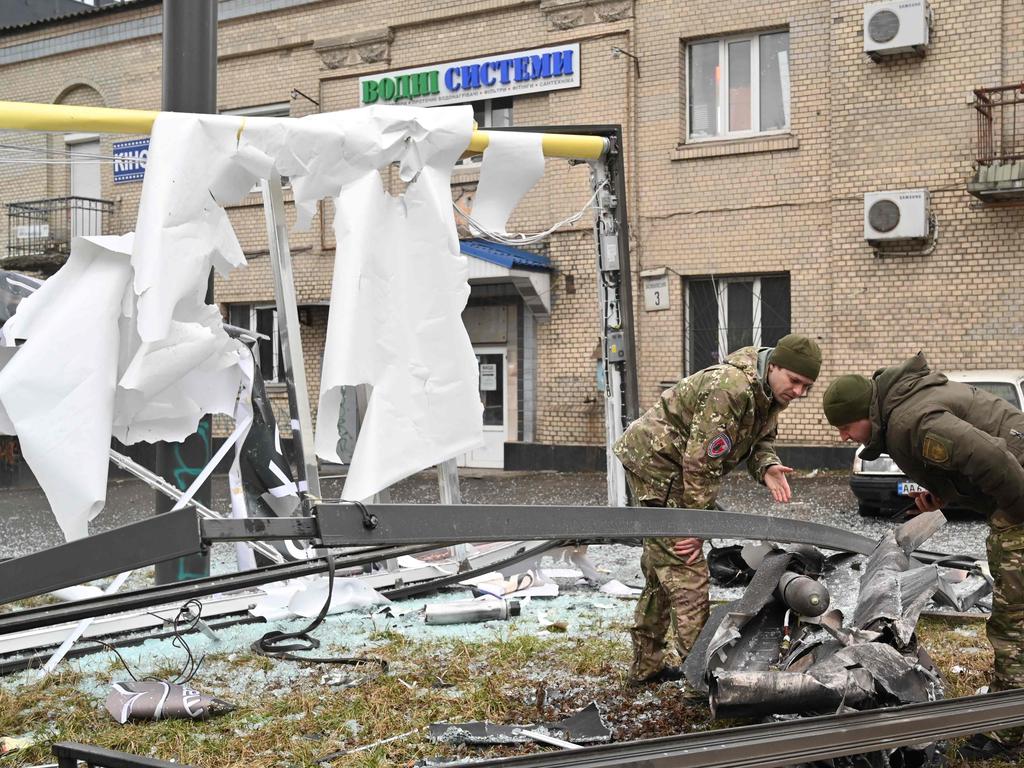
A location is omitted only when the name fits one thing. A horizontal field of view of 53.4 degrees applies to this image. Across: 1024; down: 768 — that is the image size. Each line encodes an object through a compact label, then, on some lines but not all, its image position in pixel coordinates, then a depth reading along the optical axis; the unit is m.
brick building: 14.49
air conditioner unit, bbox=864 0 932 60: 14.23
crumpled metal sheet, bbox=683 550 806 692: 3.84
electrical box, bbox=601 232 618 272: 7.16
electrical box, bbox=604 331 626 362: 7.24
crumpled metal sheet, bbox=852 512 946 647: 3.86
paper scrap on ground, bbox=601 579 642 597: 6.66
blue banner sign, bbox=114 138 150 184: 16.88
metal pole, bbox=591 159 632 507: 7.06
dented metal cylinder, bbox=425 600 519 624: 6.00
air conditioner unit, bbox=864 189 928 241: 14.40
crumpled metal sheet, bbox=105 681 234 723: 4.32
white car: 10.77
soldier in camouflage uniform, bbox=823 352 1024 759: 3.79
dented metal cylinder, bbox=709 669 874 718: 3.40
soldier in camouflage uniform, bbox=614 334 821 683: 4.38
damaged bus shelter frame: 2.74
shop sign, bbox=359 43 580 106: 17.36
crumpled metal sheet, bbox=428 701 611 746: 3.91
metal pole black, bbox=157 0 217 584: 6.06
